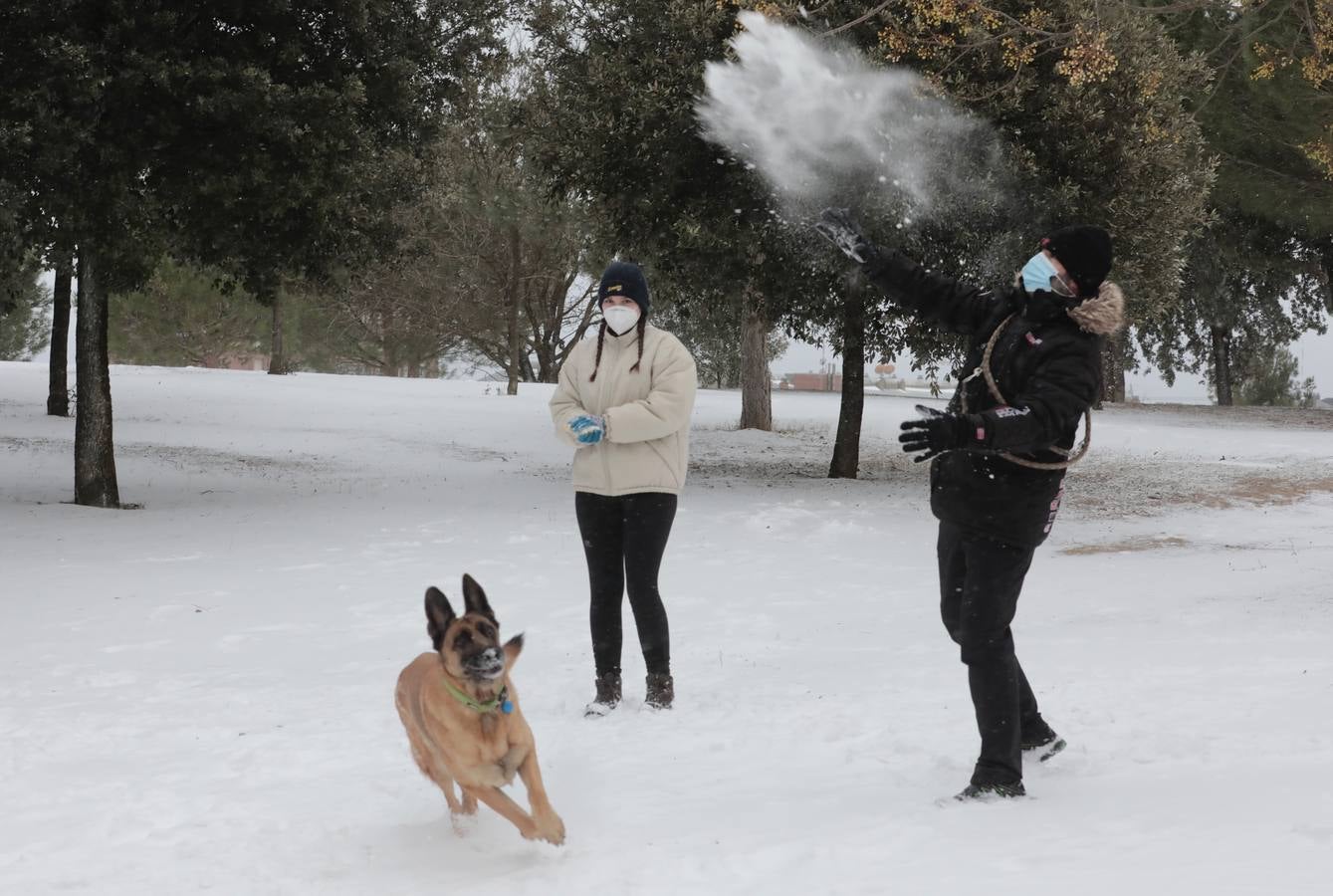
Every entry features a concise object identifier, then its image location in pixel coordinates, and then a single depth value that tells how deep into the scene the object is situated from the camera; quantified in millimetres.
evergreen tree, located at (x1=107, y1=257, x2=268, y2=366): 48562
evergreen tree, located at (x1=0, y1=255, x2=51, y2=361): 53438
